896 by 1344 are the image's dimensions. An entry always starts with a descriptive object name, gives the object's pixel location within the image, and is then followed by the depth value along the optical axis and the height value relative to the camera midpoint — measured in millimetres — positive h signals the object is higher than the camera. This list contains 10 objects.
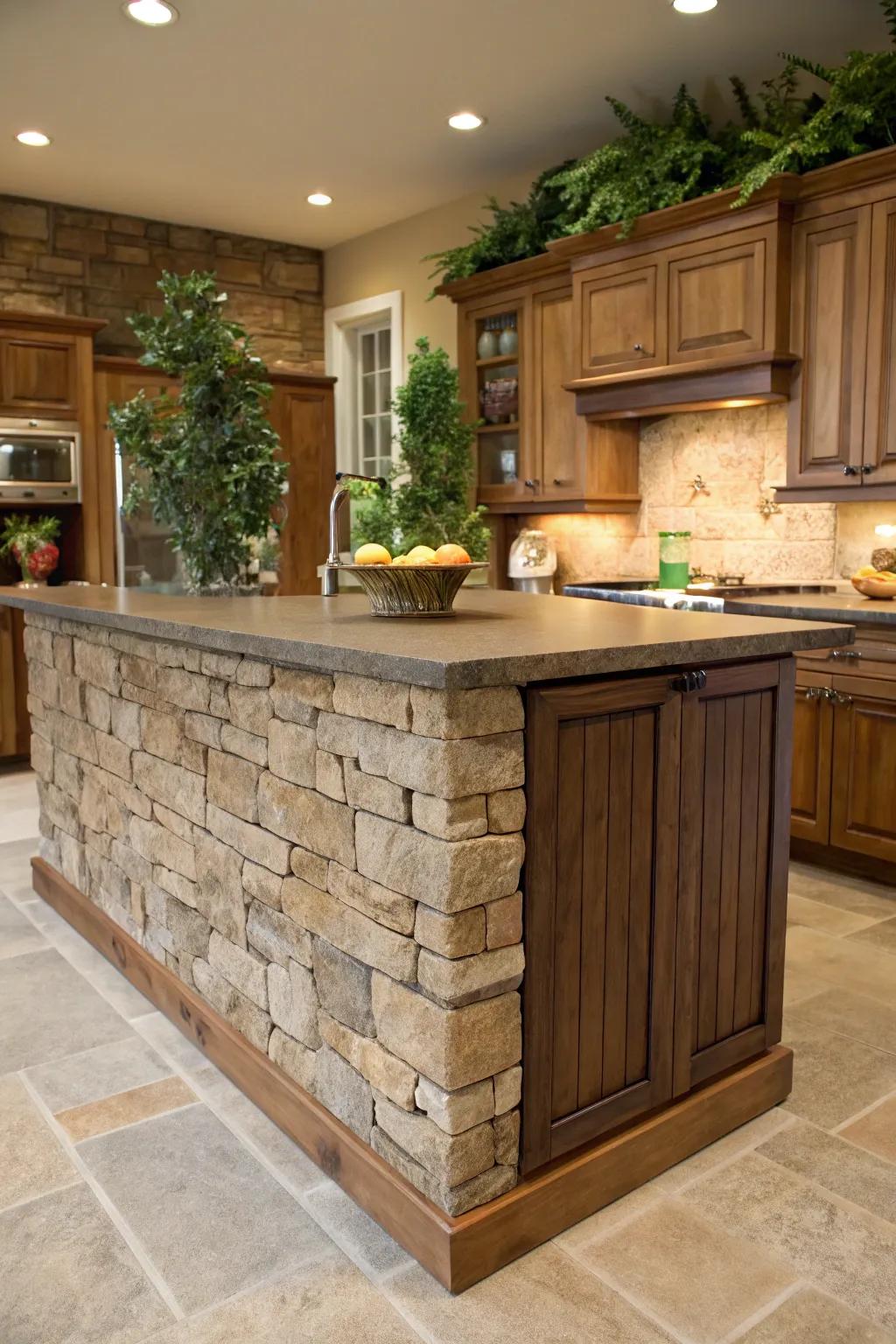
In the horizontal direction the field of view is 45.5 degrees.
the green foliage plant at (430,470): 5012 +325
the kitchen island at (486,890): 1610 -605
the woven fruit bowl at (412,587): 2176 -98
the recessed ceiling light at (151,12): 3631 +1806
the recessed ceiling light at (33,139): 4863 +1830
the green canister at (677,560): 4629 -94
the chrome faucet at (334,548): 2793 -25
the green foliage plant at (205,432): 3533 +355
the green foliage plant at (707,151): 3574 +1461
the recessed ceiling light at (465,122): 4613 +1808
